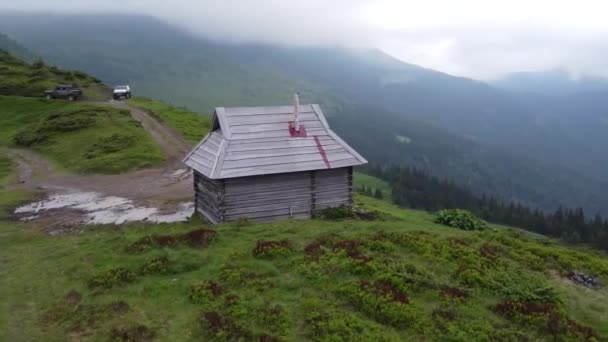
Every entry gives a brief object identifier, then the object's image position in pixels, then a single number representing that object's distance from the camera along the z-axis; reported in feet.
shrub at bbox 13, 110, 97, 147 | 166.71
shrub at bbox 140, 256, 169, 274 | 56.49
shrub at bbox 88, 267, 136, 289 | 53.78
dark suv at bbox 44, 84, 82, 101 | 225.97
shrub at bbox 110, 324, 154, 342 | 43.14
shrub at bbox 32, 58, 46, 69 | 282.15
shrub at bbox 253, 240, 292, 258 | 60.14
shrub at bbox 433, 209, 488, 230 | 94.94
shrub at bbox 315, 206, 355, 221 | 86.89
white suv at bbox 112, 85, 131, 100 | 249.96
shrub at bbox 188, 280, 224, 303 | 49.80
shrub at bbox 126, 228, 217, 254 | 62.75
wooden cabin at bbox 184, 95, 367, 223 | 81.05
